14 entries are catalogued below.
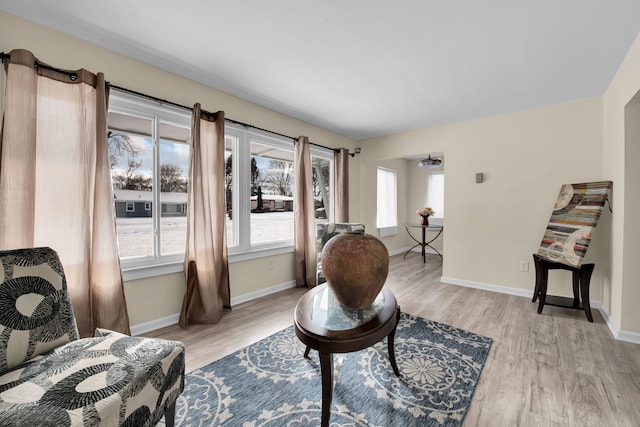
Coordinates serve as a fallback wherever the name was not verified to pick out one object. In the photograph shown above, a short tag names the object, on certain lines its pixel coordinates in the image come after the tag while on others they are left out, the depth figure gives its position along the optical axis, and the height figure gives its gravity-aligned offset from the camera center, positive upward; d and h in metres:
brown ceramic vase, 1.35 -0.28
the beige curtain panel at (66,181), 1.73 +0.22
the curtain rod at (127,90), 1.83 +1.02
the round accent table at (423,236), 5.51 -0.53
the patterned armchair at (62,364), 0.92 -0.64
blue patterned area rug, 1.45 -1.09
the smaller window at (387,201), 5.88 +0.24
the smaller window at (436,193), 6.30 +0.45
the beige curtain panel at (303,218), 3.79 -0.08
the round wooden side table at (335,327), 1.24 -0.57
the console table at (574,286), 2.63 -0.76
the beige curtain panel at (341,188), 4.46 +0.40
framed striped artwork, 2.65 -0.10
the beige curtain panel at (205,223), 2.61 -0.10
